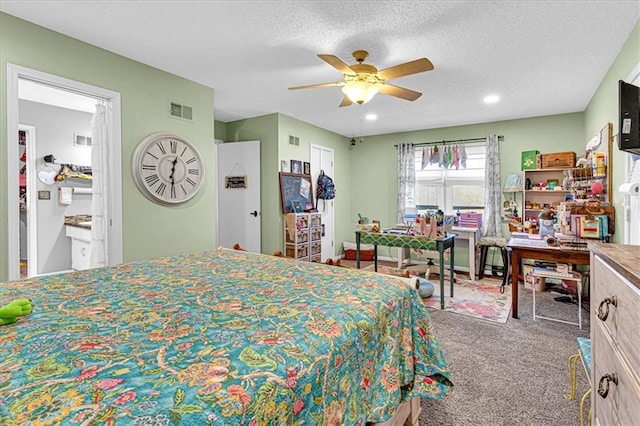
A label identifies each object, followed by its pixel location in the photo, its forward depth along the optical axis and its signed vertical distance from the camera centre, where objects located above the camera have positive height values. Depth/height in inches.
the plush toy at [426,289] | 146.6 -37.8
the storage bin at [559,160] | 169.6 +27.4
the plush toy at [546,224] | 136.7 -6.4
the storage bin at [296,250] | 184.4 -24.8
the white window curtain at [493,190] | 199.2 +12.2
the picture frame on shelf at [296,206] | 192.7 +1.8
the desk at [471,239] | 184.5 -18.0
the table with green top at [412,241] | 137.5 -15.3
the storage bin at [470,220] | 198.1 -6.9
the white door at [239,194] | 190.5 +9.0
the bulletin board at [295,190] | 187.3 +11.6
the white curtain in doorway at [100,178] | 113.0 +11.1
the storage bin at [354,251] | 233.5 -32.2
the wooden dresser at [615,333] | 32.1 -15.0
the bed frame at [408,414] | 56.6 -39.3
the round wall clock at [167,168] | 119.7 +16.4
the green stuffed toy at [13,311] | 40.8 -13.7
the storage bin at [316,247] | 200.8 -24.7
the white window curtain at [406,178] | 229.6 +23.0
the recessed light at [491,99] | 153.4 +55.2
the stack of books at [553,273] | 115.5 -23.8
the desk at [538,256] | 111.3 -17.2
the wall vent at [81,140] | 185.2 +41.1
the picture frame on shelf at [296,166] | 195.8 +26.9
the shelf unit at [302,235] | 185.2 -16.2
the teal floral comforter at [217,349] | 25.8 -15.2
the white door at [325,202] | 218.1 +5.1
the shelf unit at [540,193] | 179.9 +9.4
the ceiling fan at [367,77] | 91.4 +41.9
